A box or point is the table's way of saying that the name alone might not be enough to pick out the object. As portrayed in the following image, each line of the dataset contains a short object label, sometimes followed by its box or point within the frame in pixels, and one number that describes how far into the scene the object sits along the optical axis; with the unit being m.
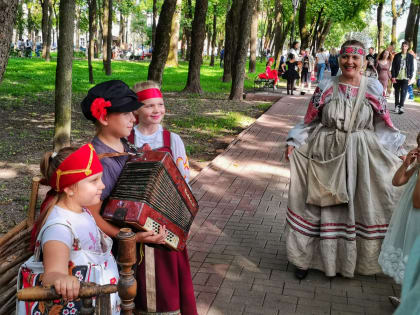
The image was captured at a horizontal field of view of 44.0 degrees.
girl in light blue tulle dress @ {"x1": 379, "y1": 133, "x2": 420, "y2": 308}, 3.45
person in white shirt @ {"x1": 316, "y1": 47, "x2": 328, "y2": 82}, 23.66
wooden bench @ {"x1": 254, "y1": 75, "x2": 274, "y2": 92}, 21.98
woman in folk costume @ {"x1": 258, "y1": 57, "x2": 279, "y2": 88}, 21.94
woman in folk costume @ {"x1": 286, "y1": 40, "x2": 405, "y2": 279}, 4.52
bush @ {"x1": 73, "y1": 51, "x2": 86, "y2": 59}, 48.66
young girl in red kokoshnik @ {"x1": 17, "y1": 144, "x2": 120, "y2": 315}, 2.36
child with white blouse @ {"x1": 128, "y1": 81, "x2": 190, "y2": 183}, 3.35
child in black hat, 2.85
